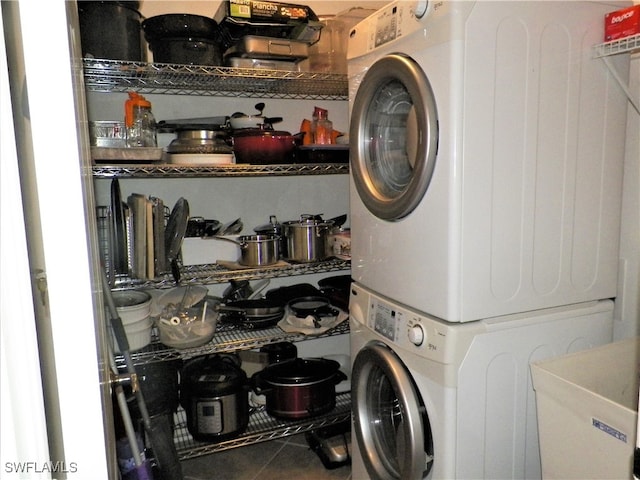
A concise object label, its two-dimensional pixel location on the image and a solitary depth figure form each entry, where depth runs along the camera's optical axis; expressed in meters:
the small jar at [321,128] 2.21
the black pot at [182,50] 1.86
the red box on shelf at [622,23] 1.31
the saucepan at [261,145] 1.99
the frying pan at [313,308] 2.13
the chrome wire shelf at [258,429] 2.00
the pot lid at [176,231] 1.96
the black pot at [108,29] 1.73
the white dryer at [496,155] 1.25
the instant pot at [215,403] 1.99
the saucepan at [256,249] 2.08
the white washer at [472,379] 1.34
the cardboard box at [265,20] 1.89
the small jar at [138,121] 1.86
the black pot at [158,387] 1.94
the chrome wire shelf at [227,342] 1.90
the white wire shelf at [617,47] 1.30
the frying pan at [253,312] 2.09
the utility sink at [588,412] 1.10
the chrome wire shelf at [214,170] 1.78
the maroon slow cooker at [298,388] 2.05
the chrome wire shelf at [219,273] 1.88
